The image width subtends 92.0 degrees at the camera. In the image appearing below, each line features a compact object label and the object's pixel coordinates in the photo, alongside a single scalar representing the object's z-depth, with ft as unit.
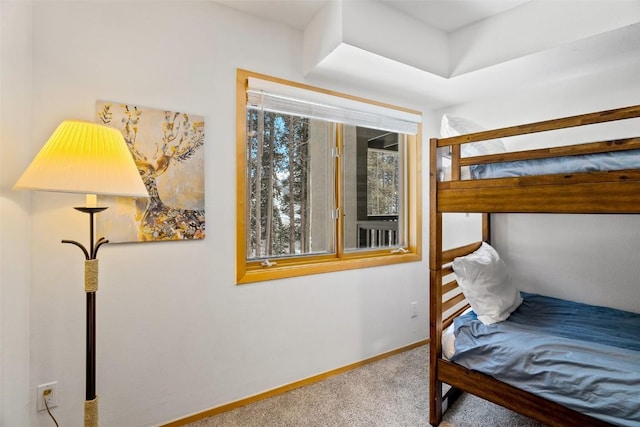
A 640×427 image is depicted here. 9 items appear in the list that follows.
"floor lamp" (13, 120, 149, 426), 3.60
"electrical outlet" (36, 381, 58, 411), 4.67
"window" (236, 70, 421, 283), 6.66
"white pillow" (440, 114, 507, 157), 6.14
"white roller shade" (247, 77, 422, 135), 6.42
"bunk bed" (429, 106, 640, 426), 4.11
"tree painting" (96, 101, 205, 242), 5.16
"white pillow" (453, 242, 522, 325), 5.92
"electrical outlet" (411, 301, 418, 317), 9.10
